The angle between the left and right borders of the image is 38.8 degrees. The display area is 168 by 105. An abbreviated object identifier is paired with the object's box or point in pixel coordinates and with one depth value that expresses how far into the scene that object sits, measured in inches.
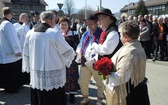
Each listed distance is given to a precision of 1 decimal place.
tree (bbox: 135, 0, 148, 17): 2475.4
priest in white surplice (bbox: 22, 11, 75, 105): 156.0
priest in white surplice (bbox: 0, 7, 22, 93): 238.8
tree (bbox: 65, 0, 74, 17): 2888.3
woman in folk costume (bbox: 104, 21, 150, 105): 125.6
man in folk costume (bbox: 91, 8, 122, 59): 166.9
